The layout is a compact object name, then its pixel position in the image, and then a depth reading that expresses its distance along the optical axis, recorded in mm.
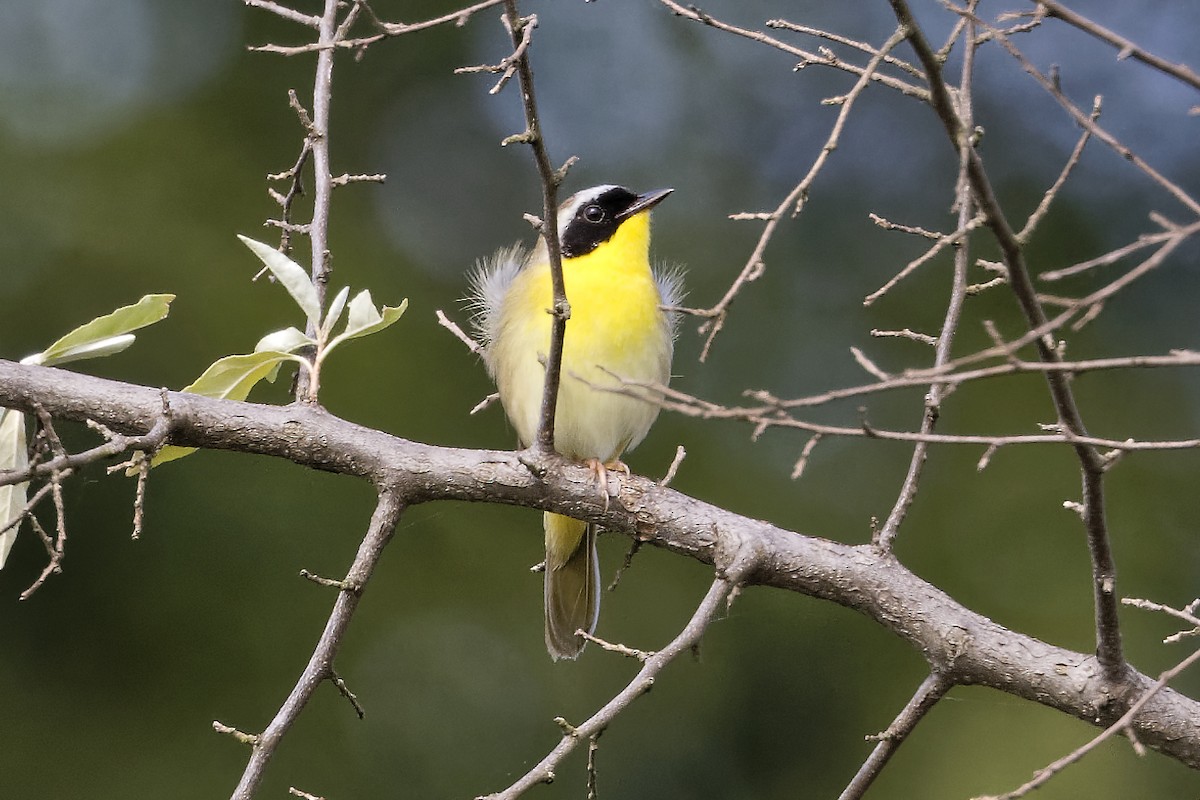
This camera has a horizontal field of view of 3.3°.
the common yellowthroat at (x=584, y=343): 4006
